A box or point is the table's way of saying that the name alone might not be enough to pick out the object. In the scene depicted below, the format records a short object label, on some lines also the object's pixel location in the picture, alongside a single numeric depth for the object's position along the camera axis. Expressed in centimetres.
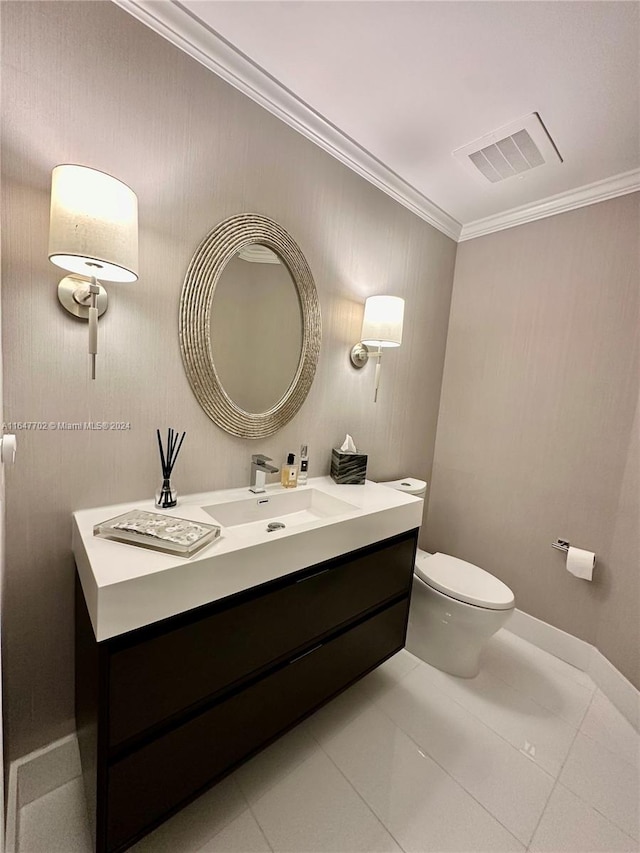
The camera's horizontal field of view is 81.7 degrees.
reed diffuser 127
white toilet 169
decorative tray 97
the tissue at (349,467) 184
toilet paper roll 188
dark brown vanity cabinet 89
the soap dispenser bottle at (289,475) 167
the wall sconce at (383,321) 180
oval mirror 136
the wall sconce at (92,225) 92
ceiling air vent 153
